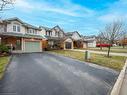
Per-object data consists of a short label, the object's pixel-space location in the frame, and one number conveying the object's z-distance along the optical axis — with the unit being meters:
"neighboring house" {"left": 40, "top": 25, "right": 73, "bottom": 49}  21.80
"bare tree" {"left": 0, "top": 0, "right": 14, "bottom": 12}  5.44
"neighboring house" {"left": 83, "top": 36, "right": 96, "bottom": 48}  34.50
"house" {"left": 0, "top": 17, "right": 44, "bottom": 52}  15.56
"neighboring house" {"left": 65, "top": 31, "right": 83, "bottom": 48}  28.22
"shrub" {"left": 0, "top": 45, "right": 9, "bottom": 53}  12.91
